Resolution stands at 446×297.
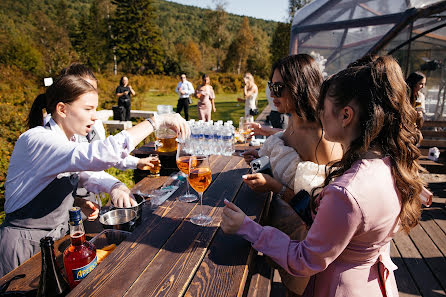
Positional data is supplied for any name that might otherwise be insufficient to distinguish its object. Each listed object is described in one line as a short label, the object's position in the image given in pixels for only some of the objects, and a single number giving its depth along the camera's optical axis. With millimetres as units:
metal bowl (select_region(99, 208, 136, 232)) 1413
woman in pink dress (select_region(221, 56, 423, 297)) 1102
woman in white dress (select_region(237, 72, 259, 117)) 9748
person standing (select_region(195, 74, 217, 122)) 10528
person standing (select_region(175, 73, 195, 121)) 11945
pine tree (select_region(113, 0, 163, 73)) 42031
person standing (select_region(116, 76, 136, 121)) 11162
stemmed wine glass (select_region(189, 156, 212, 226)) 1477
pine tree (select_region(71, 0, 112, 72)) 42188
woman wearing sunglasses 1926
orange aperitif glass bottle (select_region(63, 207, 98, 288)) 1103
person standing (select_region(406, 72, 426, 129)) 4493
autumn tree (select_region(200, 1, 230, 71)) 49375
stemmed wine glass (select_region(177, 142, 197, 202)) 1574
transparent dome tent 6785
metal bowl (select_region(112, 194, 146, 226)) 1492
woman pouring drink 1625
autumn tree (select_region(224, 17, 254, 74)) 46562
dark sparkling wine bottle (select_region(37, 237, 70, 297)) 1055
